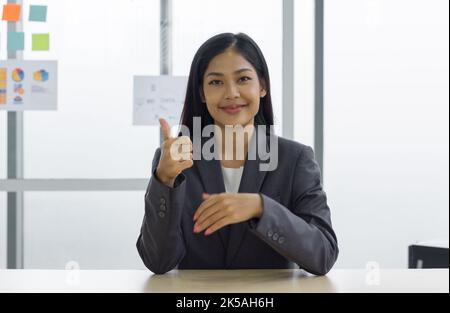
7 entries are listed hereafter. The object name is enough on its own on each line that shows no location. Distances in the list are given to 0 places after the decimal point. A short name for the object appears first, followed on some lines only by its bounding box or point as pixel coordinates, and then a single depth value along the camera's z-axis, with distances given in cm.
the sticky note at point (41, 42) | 286
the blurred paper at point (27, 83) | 286
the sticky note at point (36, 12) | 286
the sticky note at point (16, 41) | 285
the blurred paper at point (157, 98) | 288
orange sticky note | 285
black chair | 240
